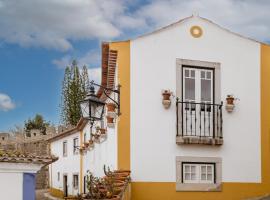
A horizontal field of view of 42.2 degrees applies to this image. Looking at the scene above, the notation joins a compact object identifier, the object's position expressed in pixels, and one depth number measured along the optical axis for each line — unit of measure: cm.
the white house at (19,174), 752
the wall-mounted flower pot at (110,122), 970
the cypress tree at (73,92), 3024
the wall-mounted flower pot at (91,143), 1400
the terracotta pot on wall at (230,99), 979
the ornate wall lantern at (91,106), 797
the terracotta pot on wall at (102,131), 1160
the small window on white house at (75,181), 1904
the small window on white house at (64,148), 2142
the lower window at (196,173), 967
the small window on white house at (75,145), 1891
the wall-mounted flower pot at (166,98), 944
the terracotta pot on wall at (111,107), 949
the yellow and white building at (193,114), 946
